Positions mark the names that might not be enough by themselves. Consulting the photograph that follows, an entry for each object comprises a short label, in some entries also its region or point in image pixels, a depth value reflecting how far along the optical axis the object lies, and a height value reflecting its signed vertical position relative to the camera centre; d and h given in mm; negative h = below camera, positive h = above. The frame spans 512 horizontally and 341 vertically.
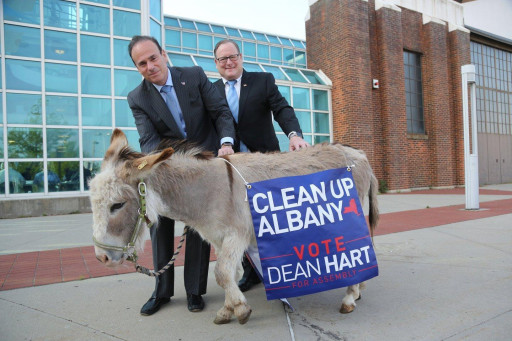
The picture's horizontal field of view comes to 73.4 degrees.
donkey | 2334 -113
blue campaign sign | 2717 -499
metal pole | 9242 +373
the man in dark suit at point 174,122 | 3221 +545
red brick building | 15500 +4420
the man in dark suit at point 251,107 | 3854 +794
